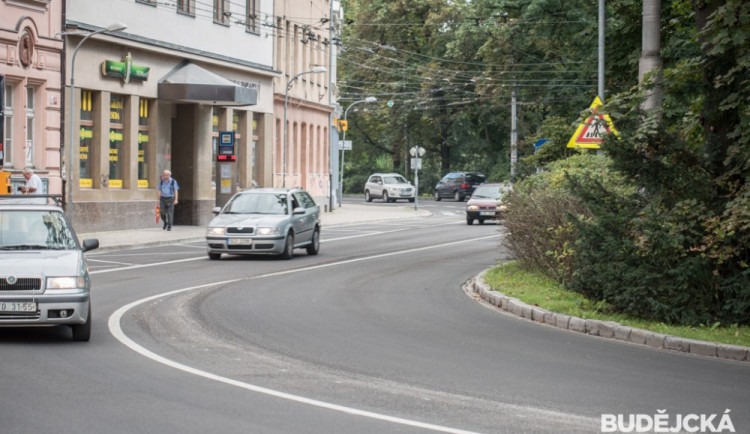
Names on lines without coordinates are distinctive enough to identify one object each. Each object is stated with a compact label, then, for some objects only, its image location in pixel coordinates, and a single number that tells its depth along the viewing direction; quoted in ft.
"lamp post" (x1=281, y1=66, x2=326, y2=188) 163.73
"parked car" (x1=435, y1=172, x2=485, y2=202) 261.85
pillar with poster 138.62
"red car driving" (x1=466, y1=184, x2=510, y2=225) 152.35
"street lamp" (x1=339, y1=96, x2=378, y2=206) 206.08
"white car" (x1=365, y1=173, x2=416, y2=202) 258.57
